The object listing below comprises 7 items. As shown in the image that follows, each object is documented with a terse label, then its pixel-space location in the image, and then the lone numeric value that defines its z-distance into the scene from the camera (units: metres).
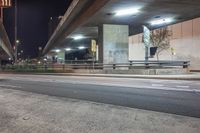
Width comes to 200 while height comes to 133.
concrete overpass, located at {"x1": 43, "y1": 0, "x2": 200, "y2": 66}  11.60
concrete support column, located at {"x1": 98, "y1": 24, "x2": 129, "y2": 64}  17.15
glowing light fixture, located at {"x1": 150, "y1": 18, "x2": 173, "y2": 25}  15.81
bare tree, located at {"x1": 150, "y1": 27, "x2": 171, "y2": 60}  23.88
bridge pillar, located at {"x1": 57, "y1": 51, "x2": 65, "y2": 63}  46.46
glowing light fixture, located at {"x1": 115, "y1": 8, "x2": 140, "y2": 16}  12.56
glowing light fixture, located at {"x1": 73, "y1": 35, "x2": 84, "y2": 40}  23.12
